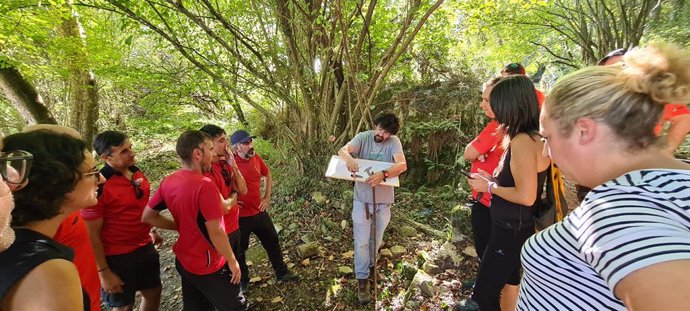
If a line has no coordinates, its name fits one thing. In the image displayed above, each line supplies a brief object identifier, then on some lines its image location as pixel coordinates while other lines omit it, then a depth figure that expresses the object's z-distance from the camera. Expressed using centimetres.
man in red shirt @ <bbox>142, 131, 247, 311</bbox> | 212
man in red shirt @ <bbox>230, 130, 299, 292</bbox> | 339
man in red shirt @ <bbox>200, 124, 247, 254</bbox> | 288
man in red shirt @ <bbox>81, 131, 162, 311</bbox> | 233
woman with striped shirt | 61
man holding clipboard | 311
